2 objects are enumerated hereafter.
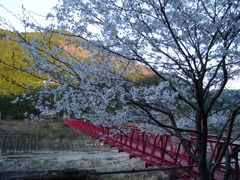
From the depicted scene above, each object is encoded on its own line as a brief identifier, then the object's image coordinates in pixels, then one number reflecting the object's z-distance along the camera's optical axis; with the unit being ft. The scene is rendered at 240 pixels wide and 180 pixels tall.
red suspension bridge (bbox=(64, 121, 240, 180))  14.65
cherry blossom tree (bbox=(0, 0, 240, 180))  8.88
